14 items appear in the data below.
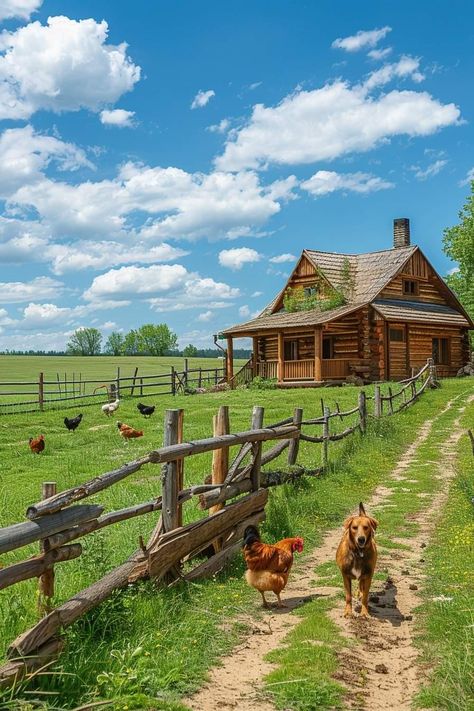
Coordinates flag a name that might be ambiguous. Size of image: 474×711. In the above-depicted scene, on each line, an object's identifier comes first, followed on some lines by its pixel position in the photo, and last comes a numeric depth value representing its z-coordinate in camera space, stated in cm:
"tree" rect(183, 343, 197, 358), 15082
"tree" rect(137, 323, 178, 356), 14500
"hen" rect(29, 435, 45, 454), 1831
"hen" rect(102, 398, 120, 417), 2628
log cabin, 3409
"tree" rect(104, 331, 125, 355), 15838
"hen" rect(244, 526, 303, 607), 657
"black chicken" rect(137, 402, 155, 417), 2594
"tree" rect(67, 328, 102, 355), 15800
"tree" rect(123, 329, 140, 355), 15115
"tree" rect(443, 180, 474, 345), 4903
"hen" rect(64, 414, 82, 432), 2302
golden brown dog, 645
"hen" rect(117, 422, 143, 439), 1958
